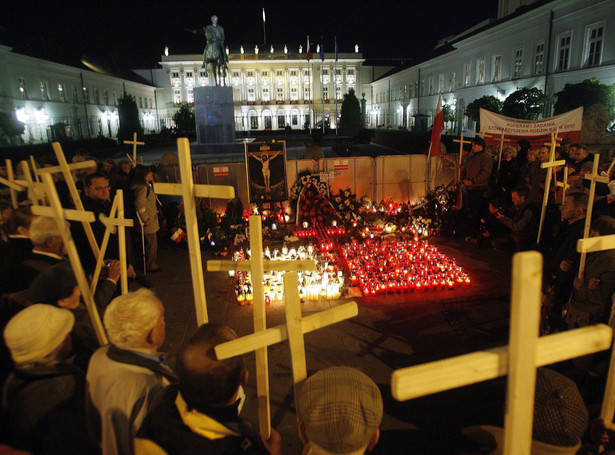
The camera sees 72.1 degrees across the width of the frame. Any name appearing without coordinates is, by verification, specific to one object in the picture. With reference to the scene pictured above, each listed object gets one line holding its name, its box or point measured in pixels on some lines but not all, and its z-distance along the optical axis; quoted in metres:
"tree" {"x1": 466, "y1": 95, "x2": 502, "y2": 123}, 24.78
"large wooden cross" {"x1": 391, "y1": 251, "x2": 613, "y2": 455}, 1.19
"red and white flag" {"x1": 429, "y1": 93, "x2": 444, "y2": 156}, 10.25
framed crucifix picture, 9.45
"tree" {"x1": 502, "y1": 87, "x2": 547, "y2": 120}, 22.55
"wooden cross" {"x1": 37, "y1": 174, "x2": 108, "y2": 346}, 2.60
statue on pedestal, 21.55
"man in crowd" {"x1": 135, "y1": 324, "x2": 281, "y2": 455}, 1.58
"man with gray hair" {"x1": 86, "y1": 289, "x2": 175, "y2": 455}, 1.81
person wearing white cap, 1.92
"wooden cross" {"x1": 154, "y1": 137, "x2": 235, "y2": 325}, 2.35
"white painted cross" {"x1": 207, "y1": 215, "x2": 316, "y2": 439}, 2.30
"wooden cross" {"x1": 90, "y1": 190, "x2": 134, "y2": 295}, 3.03
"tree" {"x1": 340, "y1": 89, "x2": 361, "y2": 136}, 42.39
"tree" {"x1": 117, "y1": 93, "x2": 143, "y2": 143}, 35.41
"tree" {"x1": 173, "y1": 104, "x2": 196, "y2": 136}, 43.00
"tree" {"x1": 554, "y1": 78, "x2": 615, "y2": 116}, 18.64
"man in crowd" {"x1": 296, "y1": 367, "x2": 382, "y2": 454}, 1.50
